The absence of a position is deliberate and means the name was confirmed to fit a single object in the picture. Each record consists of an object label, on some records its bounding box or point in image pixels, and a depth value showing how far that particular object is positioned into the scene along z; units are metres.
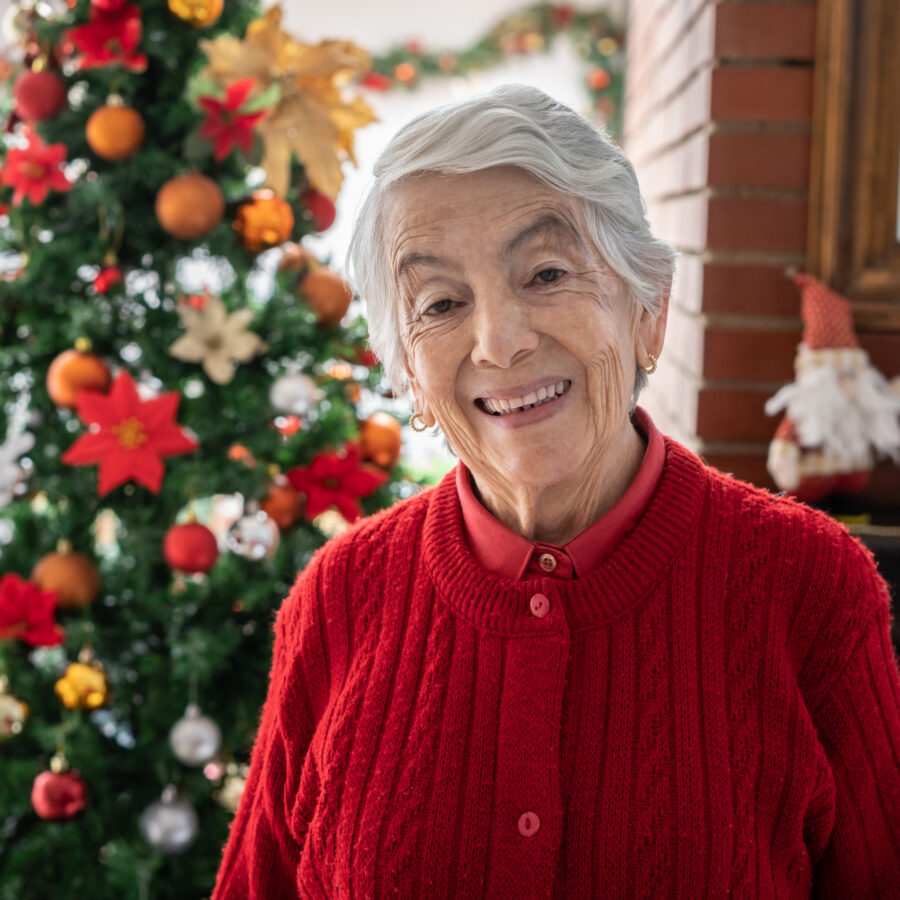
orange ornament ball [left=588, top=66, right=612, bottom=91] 4.71
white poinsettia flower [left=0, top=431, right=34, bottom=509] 1.71
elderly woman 0.90
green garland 4.73
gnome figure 1.69
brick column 1.76
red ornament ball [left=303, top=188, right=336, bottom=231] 1.95
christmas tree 1.70
